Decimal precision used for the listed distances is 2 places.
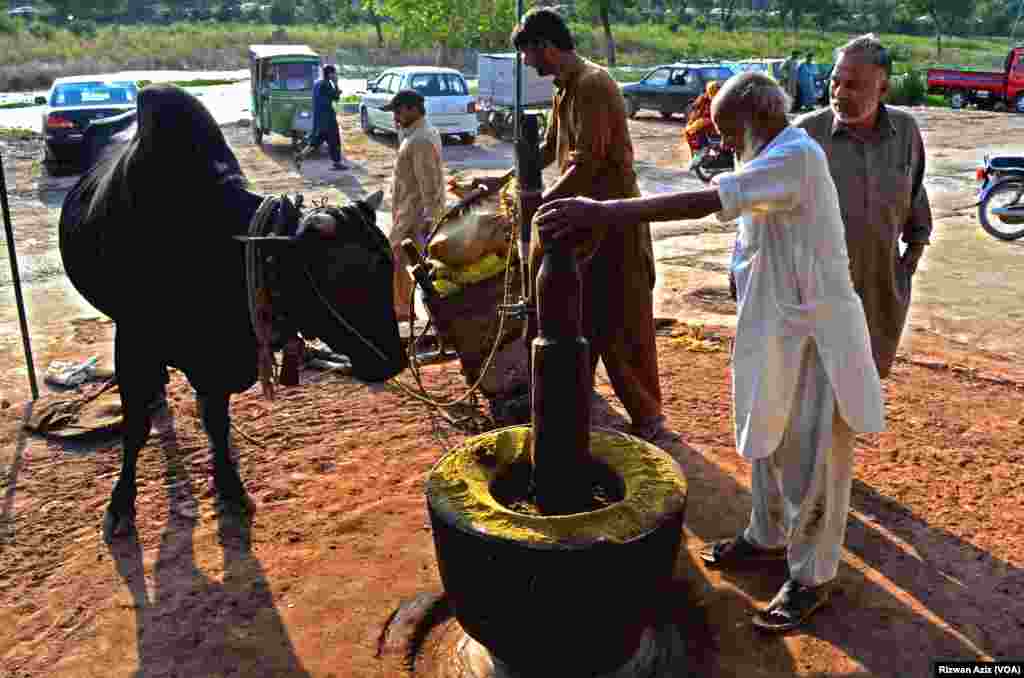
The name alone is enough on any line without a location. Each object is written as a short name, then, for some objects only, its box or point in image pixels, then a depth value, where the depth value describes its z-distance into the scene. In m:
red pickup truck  23.41
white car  17.70
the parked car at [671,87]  21.36
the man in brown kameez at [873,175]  3.62
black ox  3.26
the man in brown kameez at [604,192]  4.12
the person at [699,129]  12.69
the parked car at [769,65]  23.21
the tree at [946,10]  42.44
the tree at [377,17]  31.87
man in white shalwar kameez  2.62
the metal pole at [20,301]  5.37
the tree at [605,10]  36.81
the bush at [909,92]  25.11
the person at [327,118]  14.95
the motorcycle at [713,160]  13.34
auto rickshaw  17.09
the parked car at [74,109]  13.75
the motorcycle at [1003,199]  9.71
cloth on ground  4.94
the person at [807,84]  22.06
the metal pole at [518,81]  4.57
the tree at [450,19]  29.50
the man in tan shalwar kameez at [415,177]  6.19
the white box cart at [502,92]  18.84
